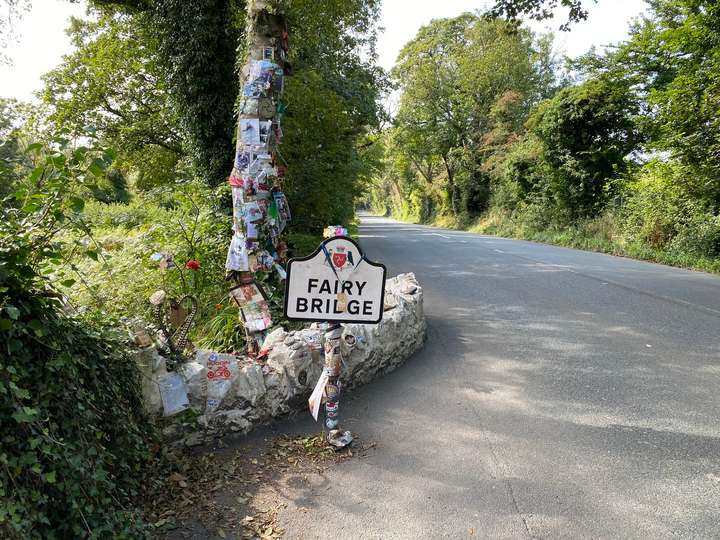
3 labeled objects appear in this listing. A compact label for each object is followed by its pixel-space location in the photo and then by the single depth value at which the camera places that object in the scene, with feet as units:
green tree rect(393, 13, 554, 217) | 109.29
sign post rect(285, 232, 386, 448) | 11.47
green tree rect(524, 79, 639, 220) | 64.08
